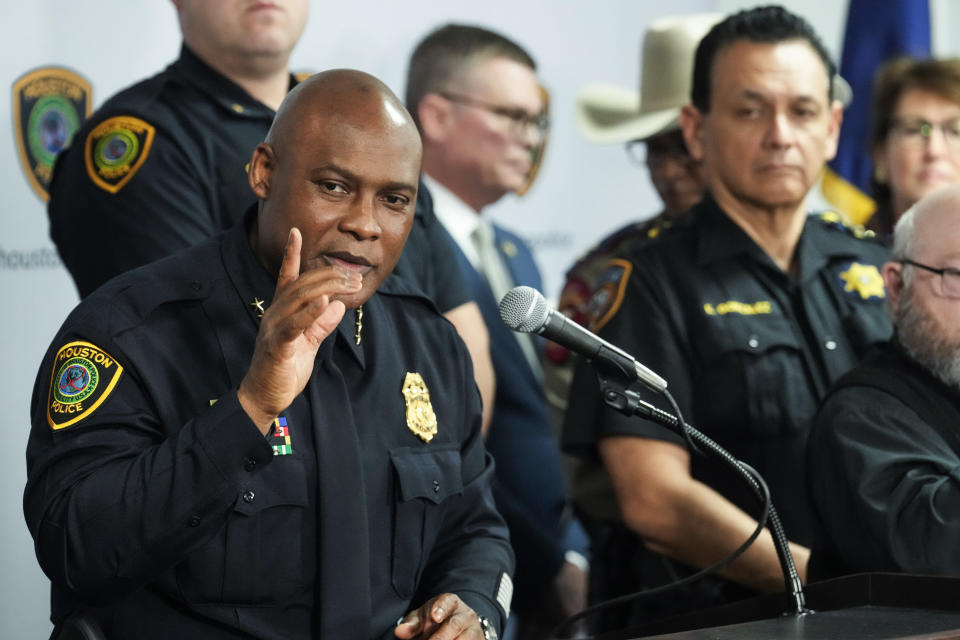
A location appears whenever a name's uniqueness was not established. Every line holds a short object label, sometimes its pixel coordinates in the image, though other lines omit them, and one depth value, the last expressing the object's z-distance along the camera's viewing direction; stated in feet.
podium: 12.11
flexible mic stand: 13.12
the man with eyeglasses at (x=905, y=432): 15.66
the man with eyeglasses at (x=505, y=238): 23.53
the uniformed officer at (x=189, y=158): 16.79
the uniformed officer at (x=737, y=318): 19.07
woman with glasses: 25.21
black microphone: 12.42
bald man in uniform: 11.78
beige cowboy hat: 26.48
